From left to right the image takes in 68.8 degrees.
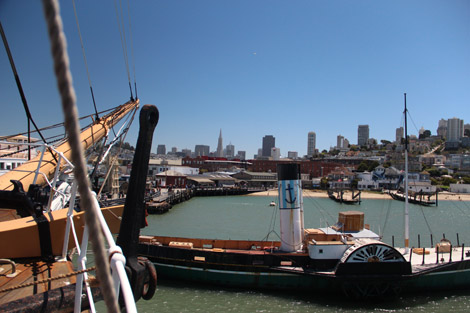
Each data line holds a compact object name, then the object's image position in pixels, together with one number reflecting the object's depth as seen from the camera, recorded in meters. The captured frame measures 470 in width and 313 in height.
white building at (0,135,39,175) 26.11
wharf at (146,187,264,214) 47.44
